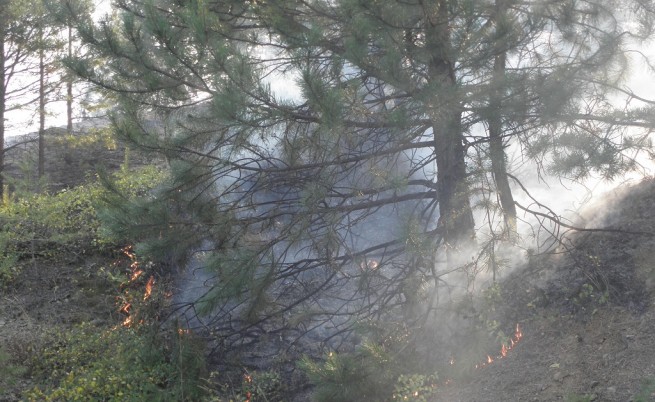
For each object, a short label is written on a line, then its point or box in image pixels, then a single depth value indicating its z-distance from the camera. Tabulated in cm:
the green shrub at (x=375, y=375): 1293
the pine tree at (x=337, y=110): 1320
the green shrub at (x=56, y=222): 2209
